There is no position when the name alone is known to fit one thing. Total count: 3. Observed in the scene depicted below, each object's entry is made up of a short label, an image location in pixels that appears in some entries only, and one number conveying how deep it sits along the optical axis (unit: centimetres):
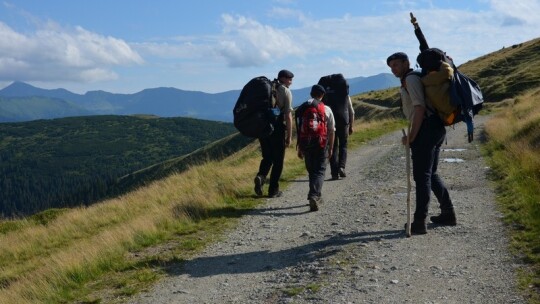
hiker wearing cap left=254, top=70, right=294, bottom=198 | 991
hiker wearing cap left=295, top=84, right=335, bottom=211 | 903
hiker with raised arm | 661
